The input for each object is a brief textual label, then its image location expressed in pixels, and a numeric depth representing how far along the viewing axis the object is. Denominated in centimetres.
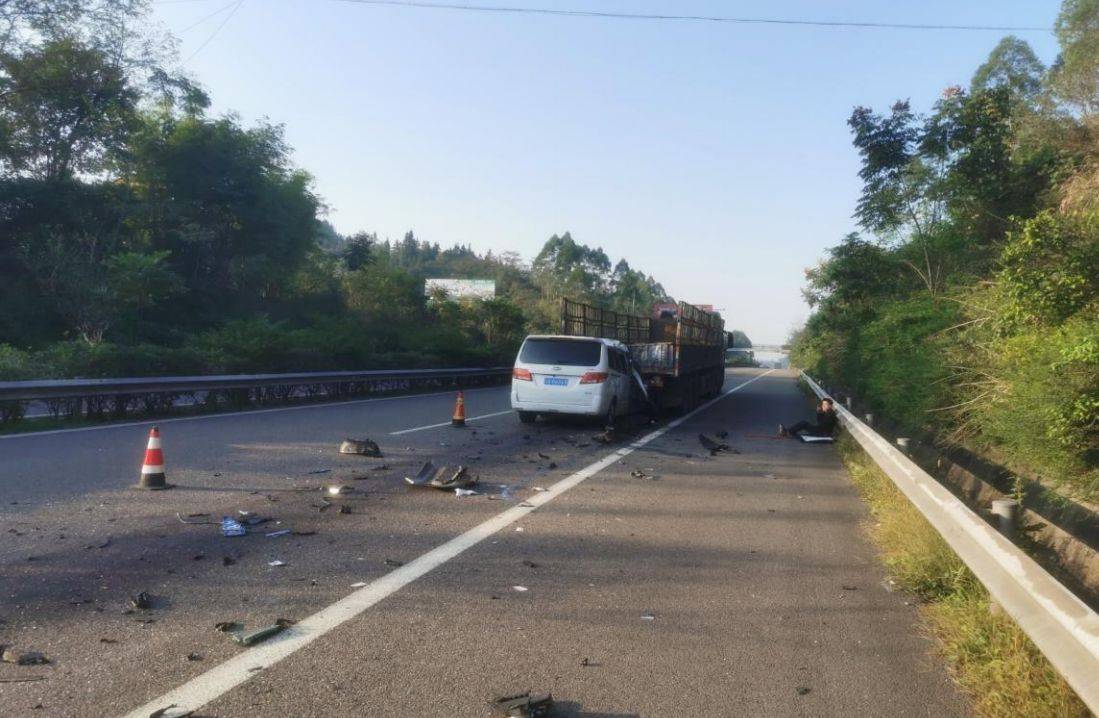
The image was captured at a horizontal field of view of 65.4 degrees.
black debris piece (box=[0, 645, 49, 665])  414
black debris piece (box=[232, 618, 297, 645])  446
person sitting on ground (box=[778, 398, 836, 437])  1595
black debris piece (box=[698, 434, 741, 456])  1365
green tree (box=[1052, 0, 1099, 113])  2036
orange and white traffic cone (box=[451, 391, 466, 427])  1583
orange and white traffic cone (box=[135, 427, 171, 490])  867
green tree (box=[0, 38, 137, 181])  3238
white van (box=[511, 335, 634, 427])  1548
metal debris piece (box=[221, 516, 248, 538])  688
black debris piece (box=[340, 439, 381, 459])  1153
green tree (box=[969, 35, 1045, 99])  3322
